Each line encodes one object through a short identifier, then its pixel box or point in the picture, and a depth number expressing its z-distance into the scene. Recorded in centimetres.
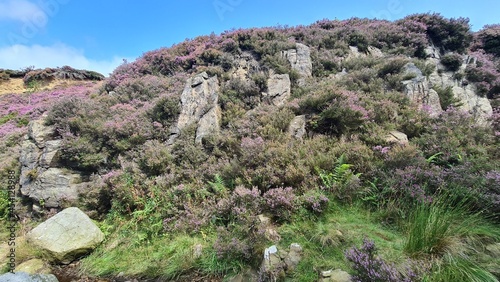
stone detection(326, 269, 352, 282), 337
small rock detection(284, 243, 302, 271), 385
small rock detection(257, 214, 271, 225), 489
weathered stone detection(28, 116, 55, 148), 929
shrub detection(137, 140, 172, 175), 753
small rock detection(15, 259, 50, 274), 503
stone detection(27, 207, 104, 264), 542
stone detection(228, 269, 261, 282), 399
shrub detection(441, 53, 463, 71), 1173
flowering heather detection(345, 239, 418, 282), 296
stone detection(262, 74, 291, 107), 952
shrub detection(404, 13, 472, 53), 1418
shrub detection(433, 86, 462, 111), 855
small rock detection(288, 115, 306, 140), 722
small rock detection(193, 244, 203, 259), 471
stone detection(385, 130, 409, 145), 624
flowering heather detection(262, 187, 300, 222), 496
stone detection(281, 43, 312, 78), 1150
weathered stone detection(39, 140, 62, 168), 838
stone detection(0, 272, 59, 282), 405
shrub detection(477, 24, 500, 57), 1417
